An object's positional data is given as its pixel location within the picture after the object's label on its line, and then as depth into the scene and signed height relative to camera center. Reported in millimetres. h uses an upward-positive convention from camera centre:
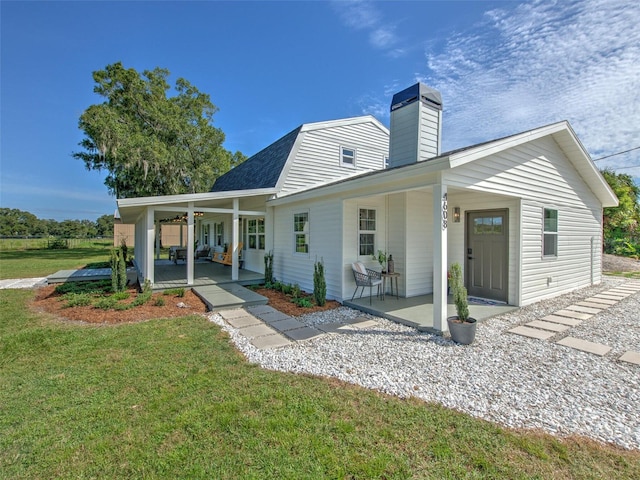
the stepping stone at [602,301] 7121 -1667
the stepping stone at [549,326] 5250 -1709
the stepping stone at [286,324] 5398 -1758
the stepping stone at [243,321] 5590 -1764
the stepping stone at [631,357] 3949 -1726
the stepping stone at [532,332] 4902 -1717
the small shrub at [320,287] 6965 -1282
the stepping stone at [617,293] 8016 -1652
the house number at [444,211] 4816 +409
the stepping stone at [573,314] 5963 -1691
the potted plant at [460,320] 4520 -1374
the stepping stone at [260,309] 6446 -1735
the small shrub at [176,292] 7865 -1602
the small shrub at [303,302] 6844 -1655
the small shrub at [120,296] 7344 -1600
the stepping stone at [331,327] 5305 -1762
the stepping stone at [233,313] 6180 -1756
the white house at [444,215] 5605 +537
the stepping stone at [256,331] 5094 -1771
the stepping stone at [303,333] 4934 -1766
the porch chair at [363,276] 6734 -998
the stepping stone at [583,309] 6398 -1683
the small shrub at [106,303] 6691 -1652
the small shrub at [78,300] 6945 -1652
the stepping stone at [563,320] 5590 -1700
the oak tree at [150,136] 16859 +6502
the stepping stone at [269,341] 4559 -1772
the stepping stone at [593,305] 6742 -1676
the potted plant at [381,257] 7223 -581
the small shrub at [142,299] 6941 -1612
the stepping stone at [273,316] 5875 -1747
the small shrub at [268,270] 9482 -1179
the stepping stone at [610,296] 7638 -1659
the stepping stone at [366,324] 5520 -1750
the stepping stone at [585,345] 4281 -1720
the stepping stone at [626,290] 8443 -1646
